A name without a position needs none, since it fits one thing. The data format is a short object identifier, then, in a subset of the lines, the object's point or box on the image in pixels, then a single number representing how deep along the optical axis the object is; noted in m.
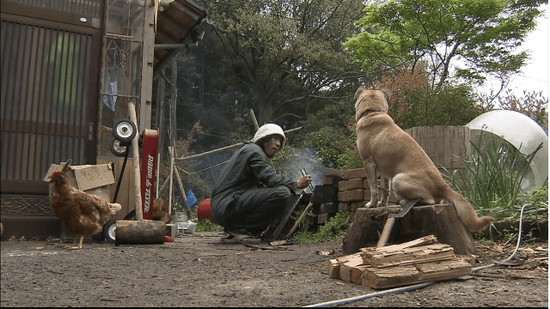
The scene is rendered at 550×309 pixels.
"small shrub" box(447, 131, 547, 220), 3.89
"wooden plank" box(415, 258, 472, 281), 2.08
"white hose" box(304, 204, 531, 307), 1.44
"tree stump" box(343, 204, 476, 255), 2.90
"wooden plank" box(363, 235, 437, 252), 2.22
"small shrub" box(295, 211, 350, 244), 5.06
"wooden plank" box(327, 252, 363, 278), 2.32
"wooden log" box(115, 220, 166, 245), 3.22
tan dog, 3.08
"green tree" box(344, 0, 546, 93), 13.68
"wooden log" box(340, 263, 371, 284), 2.13
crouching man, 4.43
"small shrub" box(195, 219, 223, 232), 8.15
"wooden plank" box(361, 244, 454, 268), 2.11
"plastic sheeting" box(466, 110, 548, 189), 5.93
